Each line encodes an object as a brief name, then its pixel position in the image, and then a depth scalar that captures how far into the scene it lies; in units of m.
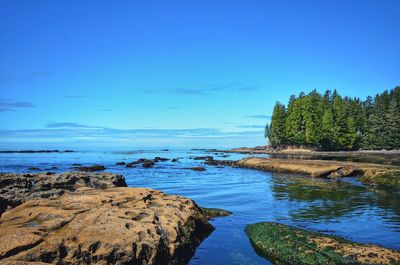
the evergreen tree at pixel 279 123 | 110.69
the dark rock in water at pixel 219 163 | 57.16
